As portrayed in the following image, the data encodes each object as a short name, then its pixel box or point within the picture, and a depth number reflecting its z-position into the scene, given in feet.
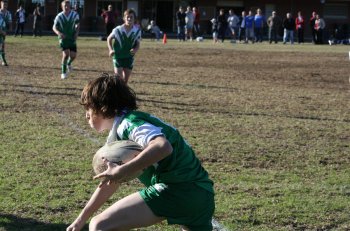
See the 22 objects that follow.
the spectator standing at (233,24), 138.10
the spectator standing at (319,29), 141.96
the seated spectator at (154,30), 139.64
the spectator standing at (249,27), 136.46
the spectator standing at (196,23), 141.08
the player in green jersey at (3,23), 65.20
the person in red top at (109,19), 128.16
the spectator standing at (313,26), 143.24
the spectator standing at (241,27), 138.32
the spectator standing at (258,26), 135.74
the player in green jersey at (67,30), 56.90
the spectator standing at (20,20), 130.41
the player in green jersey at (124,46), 44.65
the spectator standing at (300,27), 143.43
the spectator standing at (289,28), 137.08
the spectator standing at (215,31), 135.03
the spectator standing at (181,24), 138.31
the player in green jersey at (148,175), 12.61
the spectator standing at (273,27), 139.23
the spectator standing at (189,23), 135.95
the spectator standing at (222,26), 137.87
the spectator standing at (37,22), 133.97
